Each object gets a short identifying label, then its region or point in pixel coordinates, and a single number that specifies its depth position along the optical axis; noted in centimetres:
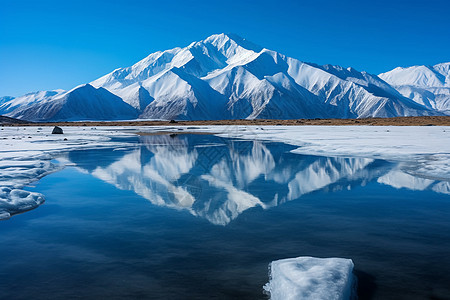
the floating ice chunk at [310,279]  560
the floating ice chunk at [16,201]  1077
